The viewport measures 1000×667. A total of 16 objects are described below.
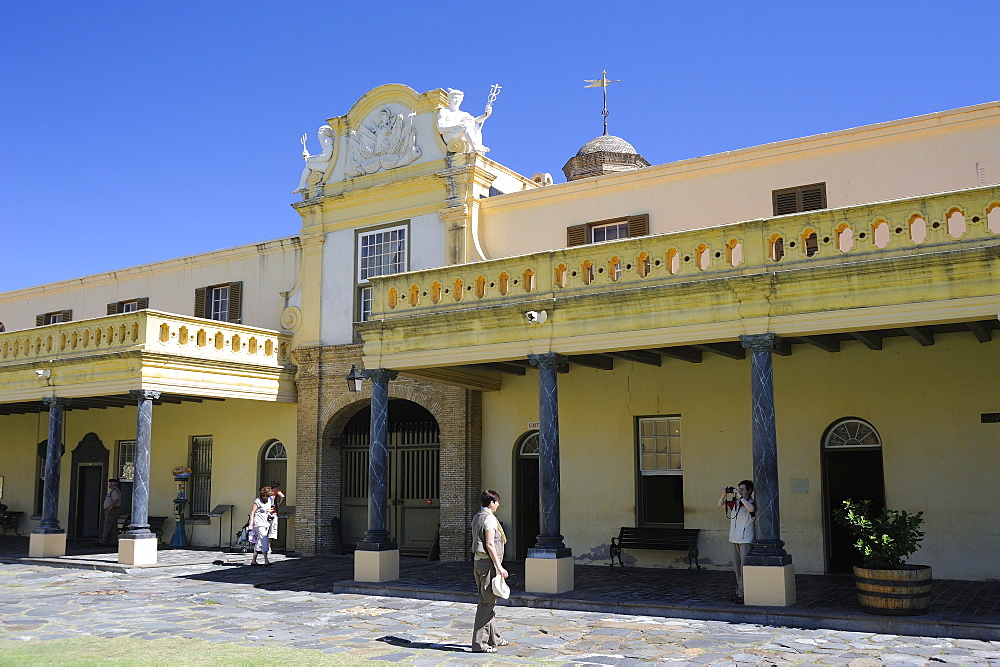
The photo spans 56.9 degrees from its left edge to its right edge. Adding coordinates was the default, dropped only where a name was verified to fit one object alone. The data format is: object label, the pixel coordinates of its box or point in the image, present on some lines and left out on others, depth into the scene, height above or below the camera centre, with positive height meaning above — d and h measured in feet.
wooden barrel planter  34.30 -4.35
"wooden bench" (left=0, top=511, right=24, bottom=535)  86.17 -4.10
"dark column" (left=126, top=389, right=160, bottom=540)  59.00 +0.64
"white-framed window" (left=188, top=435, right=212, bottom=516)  73.92 +0.05
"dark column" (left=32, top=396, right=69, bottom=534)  64.49 -0.17
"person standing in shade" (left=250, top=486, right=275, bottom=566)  57.88 -2.72
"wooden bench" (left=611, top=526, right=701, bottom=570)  51.90 -3.70
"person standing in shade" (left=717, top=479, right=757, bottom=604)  39.32 -2.13
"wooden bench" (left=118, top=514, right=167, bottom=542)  73.97 -3.76
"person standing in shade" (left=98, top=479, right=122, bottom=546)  73.92 -2.69
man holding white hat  31.27 -3.15
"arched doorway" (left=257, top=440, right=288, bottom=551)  70.13 +1.07
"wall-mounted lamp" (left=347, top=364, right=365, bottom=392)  60.18 +6.22
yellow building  40.11 +6.72
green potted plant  34.32 -3.50
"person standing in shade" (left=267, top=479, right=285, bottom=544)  60.03 -2.11
